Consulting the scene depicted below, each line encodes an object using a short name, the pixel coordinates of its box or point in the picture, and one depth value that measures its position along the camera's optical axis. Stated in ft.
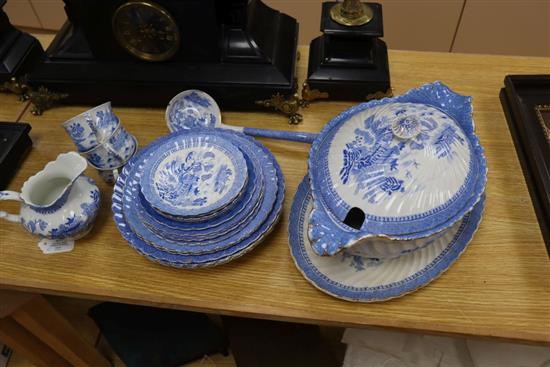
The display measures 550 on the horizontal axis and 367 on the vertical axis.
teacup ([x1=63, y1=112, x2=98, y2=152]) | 2.52
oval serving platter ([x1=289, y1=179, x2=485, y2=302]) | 2.15
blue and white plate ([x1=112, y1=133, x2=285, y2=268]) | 2.23
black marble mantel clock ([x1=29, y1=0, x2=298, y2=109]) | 2.76
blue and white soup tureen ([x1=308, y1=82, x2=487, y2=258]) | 1.91
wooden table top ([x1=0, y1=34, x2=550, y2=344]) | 2.14
